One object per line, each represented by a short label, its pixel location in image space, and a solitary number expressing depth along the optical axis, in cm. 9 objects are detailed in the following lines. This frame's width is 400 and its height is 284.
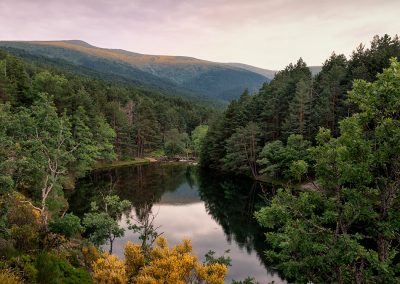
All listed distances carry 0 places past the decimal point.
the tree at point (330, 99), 6562
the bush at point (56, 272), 1443
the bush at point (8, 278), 1220
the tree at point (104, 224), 2577
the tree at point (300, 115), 6900
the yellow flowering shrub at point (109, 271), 1477
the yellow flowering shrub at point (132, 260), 1728
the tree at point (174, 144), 12556
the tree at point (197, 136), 12696
